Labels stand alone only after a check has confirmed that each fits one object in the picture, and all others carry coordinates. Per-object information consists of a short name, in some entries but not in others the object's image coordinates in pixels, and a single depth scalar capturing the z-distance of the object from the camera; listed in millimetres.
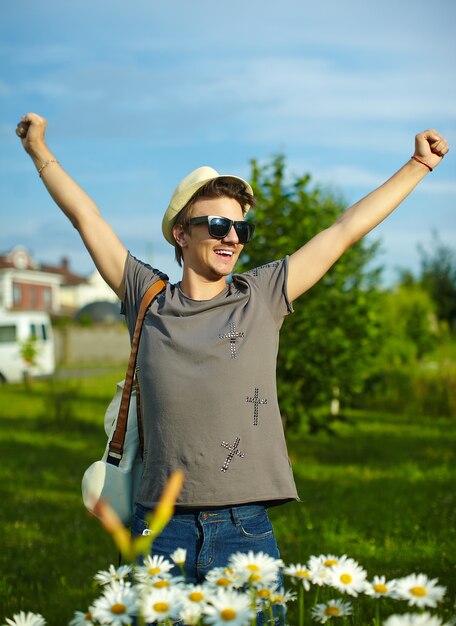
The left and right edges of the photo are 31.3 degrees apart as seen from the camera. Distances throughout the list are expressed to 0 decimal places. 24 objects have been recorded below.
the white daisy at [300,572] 1735
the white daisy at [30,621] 1606
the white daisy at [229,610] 1395
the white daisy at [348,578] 1659
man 2420
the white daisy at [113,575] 1731
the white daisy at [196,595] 1518
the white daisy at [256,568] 1595
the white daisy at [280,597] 1692
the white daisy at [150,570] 1670
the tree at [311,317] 9094
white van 25359
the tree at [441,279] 37562
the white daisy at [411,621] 1314
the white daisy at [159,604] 1447
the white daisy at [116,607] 1522
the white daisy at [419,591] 1500
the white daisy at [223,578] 1591
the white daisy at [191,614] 1470
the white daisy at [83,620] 1598
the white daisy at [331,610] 1747
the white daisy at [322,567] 1685
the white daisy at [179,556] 1765
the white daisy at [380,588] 1598
